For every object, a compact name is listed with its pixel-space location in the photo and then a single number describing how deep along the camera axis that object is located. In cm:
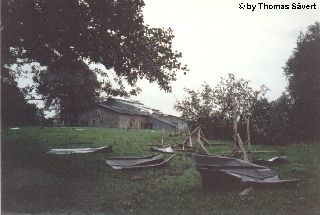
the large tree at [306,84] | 2883
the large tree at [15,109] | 2293
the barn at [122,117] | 5894
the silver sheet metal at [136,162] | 1432
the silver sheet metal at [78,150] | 1766
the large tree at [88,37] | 1395
